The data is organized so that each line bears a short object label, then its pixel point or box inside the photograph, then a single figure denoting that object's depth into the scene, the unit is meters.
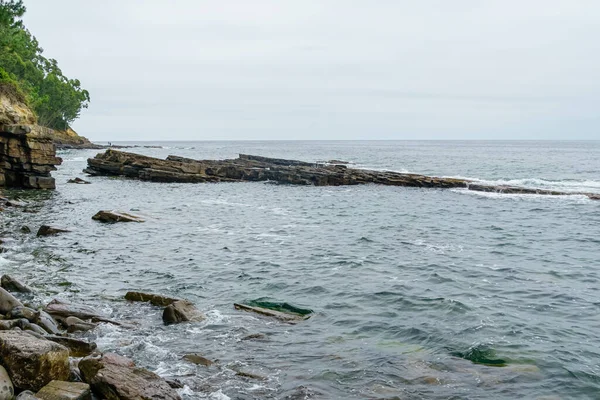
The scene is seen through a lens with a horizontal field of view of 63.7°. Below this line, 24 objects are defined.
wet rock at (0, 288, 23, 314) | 12.01
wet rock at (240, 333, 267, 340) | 12.83
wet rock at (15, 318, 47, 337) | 10.72
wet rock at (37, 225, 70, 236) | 24.89
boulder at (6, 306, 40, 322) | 11.68
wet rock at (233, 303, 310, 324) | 14.41
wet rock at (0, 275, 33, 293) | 15.11
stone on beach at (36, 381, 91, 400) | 7.74
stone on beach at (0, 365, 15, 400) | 7.59
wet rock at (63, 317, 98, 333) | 12.61
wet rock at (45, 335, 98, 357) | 10.76
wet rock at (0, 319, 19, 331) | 10.20
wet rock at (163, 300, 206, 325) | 13.80
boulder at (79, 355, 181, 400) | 8.45
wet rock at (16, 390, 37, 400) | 7.41
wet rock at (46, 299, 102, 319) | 13.39
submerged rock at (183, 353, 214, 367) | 11.13
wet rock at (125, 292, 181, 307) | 15.33
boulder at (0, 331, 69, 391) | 8.16
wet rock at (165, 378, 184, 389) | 9.70
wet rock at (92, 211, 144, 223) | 30.09
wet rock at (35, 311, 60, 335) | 11.61
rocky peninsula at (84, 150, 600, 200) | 56.22
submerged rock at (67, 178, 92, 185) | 50.88
